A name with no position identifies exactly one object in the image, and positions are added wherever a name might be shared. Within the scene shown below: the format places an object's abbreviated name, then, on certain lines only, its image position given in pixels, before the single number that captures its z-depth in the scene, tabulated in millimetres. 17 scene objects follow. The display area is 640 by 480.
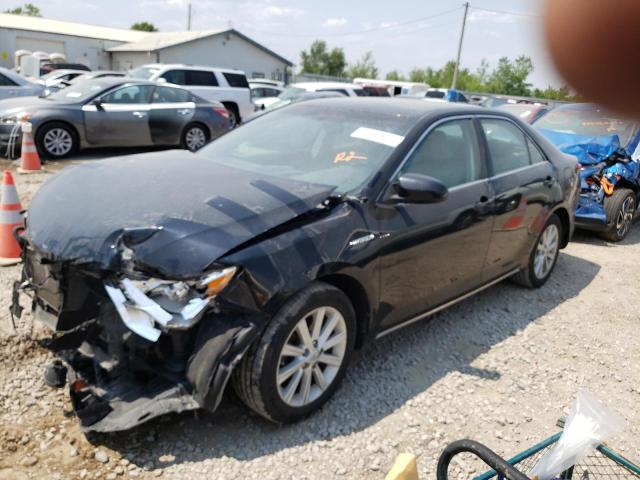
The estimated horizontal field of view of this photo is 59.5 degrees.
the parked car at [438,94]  22391
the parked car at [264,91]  19141
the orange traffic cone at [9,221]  4531
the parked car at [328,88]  16188
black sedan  2521
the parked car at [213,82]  14227
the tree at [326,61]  64625
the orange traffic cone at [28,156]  7685
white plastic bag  2111
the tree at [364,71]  65250
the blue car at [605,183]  6566
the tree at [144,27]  74312
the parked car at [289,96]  14962
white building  35688
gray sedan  9078
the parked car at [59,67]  27016
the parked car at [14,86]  10484
